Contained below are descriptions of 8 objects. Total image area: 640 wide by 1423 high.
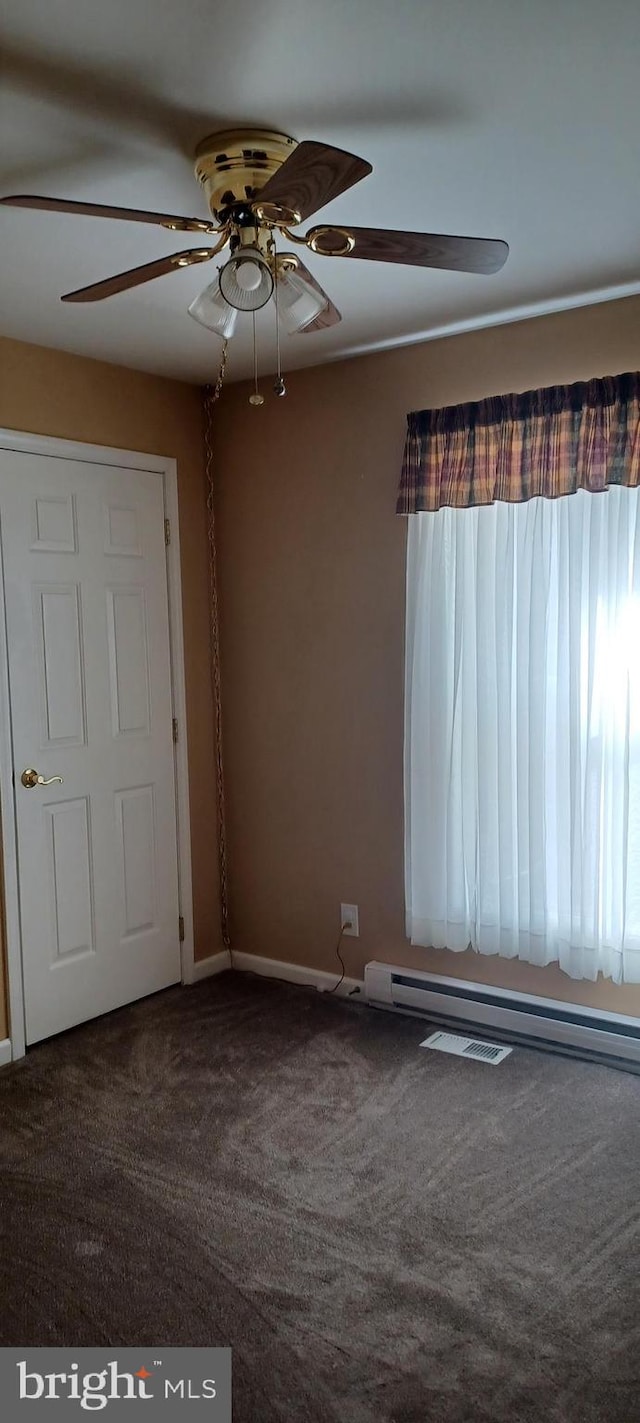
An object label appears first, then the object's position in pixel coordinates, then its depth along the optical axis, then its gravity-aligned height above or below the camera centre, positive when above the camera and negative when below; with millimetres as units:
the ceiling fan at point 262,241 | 1843 +775
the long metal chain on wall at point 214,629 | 4188 +15
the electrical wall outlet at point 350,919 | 3902 -1150
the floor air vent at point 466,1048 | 3307 -1439
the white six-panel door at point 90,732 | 3449 -366
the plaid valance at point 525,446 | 3014 +592
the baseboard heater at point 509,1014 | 3225 -1348
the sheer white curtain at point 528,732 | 3098 -348
